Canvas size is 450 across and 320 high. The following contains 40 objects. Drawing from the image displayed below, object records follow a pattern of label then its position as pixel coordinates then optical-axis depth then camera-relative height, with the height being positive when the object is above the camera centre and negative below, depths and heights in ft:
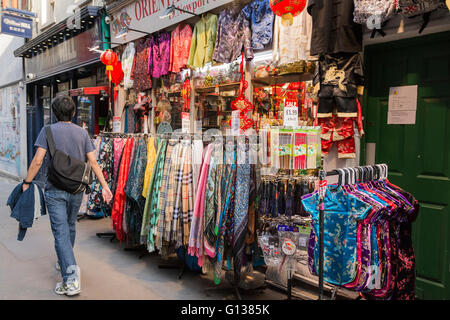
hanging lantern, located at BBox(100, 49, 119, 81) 22.96 +4.83
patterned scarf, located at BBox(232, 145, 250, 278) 10.78 -2.31
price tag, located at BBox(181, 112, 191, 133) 12.62 +0.36
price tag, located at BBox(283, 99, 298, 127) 9.73 +0.55
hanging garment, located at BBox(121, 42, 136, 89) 24.13 +4.79
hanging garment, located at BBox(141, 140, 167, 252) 13.34 -2.59
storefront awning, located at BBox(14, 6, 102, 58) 27.55 +9.04
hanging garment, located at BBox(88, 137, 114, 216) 17.69 -2.02
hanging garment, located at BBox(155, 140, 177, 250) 12.89 -2.34
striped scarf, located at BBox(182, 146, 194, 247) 12.46 -2.32
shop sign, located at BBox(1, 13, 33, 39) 34.19 +10.52
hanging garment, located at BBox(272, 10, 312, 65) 13.39 +3.75
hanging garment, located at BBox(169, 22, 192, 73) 19.57 +4.93
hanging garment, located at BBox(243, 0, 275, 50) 15.08 +4.93
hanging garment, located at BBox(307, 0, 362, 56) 11.69 +3.63
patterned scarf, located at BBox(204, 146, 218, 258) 11.33 -2.56
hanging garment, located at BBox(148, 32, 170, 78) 20.98 +4.69
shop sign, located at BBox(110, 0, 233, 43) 18.40 +7.17
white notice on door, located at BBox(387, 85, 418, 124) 11.58 +1.06
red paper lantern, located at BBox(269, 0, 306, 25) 11.16 +4.07
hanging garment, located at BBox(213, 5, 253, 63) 16.15 +4.61
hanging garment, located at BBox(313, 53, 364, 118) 11.90 +1.80
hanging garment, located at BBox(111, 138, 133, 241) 15.52 -2.31
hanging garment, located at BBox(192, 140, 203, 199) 12.42 -0.90
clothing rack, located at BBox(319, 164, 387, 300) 8.01 -1.95
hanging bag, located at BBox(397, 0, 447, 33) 9.41 +3.55
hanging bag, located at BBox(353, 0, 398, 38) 10.18 +3.68
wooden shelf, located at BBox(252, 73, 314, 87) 15.06 +2.52
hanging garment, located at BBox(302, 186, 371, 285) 8.38 -2.31
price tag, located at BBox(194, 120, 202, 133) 20.40 +0.41
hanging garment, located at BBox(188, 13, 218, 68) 17.95 +4.82
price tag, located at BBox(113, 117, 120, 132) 19.65 +0.44
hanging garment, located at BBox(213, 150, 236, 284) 11.02 -2.26
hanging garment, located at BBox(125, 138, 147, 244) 14.47 -2.42
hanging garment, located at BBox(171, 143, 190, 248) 12.52 -2.68
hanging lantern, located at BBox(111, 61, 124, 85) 24.17 +4.06
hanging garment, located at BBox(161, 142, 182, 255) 12.64 -2.25
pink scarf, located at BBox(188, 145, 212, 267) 11.74 -2.76
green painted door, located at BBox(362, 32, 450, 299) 10.93 -0.24
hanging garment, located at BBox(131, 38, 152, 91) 22.66 +4.29
